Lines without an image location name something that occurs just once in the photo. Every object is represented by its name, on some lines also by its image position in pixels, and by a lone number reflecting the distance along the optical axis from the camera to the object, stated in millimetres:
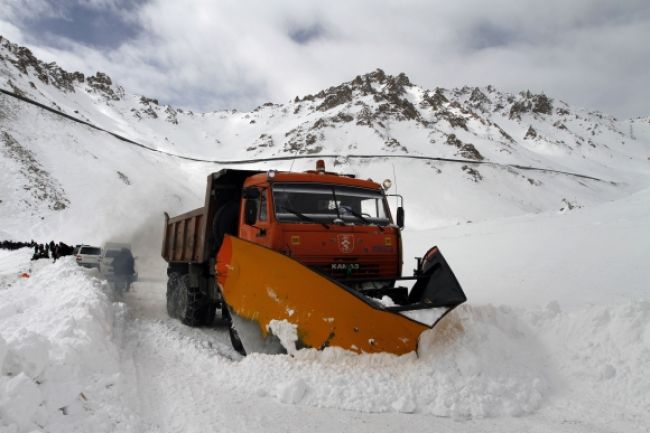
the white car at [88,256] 15453
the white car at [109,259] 14875
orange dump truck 4488
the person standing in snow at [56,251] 20103
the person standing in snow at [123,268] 14179
